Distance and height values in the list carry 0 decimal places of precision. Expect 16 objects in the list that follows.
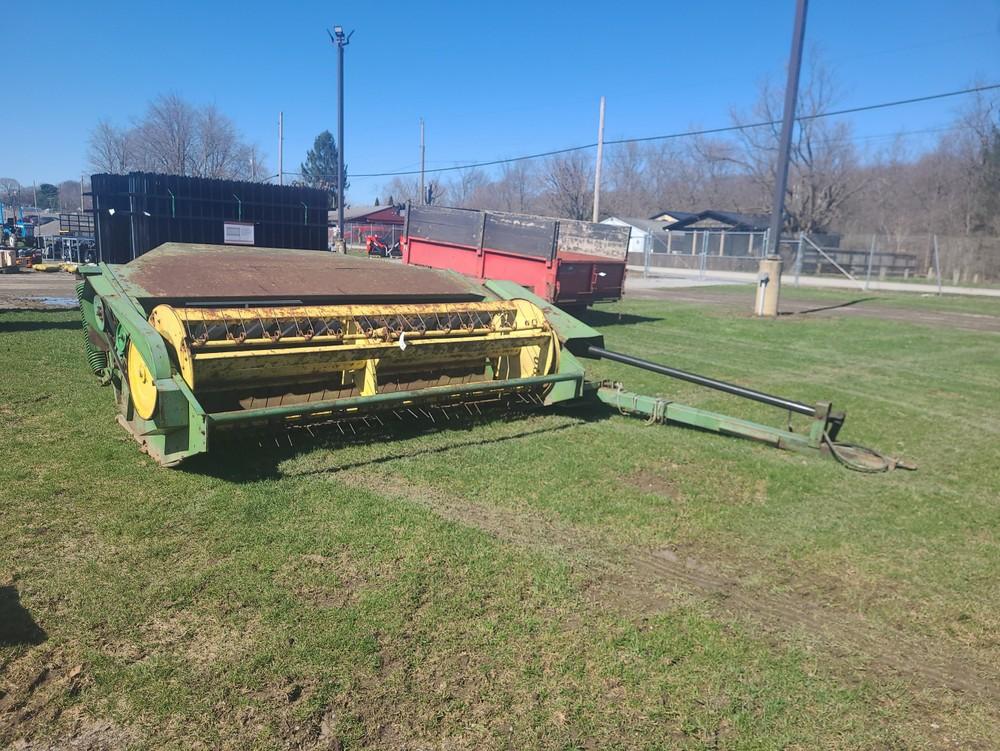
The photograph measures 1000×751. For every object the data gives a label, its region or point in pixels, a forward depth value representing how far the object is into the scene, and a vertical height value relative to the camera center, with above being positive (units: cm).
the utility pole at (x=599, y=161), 3017 +440
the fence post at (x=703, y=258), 3166 +52
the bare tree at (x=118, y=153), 4619 +582
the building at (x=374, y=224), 4739 +230
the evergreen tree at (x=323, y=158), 8094 +1067
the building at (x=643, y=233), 4451 +209
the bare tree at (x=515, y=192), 7700 +765
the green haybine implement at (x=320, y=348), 462 -67
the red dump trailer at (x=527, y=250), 1176 +21
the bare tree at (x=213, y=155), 4581 +594
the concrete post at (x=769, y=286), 1571 -28
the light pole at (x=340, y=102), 2233 +478
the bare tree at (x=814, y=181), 4509 +584
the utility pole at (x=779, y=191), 1459 +172
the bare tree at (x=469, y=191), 8212 +788
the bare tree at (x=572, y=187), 5566 +592
